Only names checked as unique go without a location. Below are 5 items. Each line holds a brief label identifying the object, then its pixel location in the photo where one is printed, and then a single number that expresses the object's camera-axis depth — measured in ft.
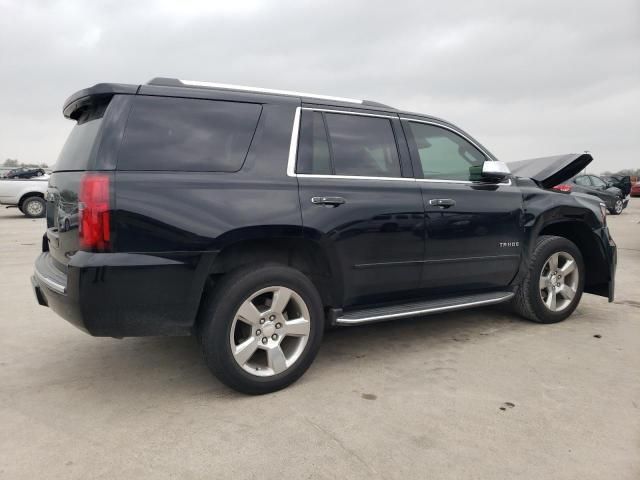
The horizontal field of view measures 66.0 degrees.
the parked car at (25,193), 49.83
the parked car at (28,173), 50.90
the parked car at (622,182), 72.07
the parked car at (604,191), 57.03
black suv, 8.56
